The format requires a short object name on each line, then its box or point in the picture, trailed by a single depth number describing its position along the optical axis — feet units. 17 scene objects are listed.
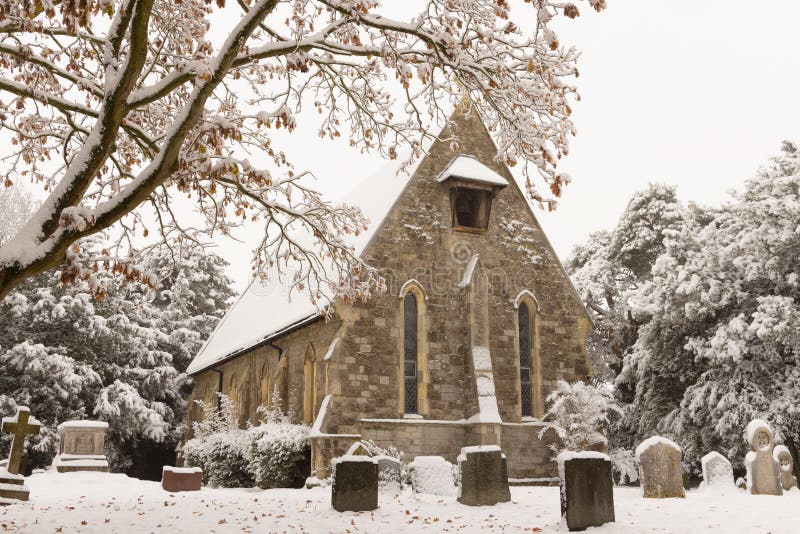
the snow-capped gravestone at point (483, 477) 40.96
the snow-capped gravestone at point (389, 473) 47.83
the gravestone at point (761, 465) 50.67
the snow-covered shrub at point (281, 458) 62.95
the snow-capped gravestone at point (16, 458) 47.83
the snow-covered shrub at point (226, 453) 72.08
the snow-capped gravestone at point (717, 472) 53.42
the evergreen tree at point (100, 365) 91.25
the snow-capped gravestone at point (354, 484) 39.40
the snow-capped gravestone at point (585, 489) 33.27
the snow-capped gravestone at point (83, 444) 72.95
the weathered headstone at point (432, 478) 46.93
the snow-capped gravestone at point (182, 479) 58.13
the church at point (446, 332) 62.23
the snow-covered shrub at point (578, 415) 63.36
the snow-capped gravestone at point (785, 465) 55.36
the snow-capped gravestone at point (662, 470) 47.16
